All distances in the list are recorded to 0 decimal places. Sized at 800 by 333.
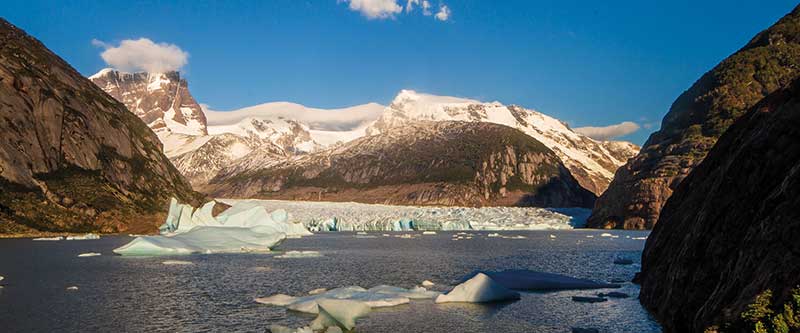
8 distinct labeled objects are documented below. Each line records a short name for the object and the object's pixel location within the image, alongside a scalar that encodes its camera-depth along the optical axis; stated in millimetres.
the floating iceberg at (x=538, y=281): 25422
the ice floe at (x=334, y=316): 16469
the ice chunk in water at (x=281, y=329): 15261
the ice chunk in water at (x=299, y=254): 40656
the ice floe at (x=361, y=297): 19594
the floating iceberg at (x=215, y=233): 41719
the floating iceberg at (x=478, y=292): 21234
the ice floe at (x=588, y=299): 21531
